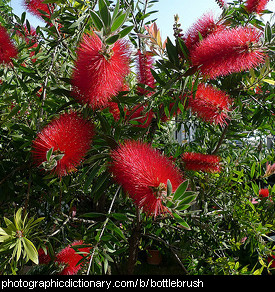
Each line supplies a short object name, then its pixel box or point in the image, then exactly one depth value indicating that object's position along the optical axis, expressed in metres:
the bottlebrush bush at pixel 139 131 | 0.69
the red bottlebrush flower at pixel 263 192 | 1.27
